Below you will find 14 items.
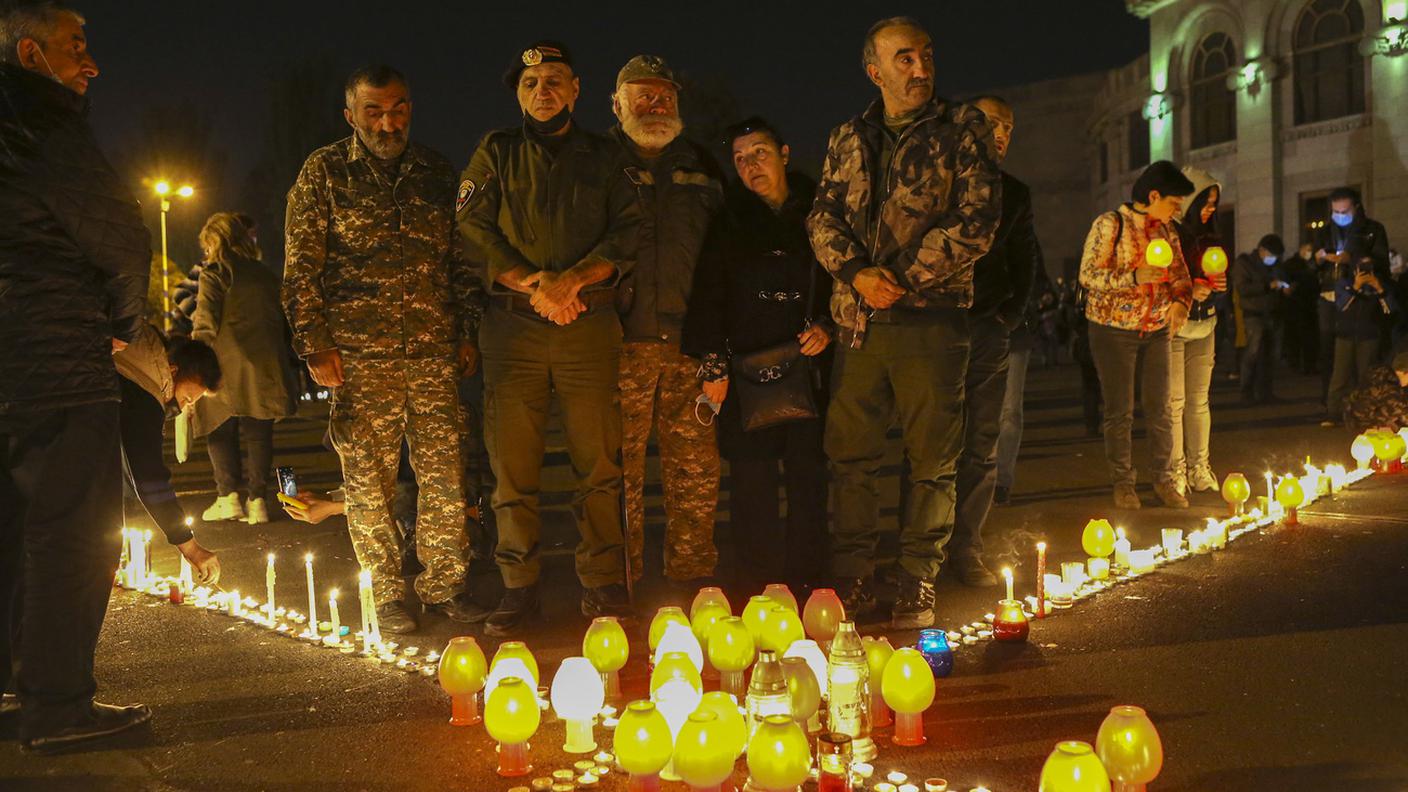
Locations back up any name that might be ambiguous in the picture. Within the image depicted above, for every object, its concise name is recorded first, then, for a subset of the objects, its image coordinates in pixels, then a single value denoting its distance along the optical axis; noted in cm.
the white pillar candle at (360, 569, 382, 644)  496
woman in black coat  581
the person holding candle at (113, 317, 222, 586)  483
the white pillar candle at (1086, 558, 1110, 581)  588
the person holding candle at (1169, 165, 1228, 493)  790
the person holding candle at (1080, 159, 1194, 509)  767
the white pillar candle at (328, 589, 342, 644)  523
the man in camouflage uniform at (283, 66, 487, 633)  542
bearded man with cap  579
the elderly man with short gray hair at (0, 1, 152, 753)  398
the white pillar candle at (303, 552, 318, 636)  529
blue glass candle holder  438
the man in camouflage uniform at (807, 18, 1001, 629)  516
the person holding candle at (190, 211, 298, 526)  833
